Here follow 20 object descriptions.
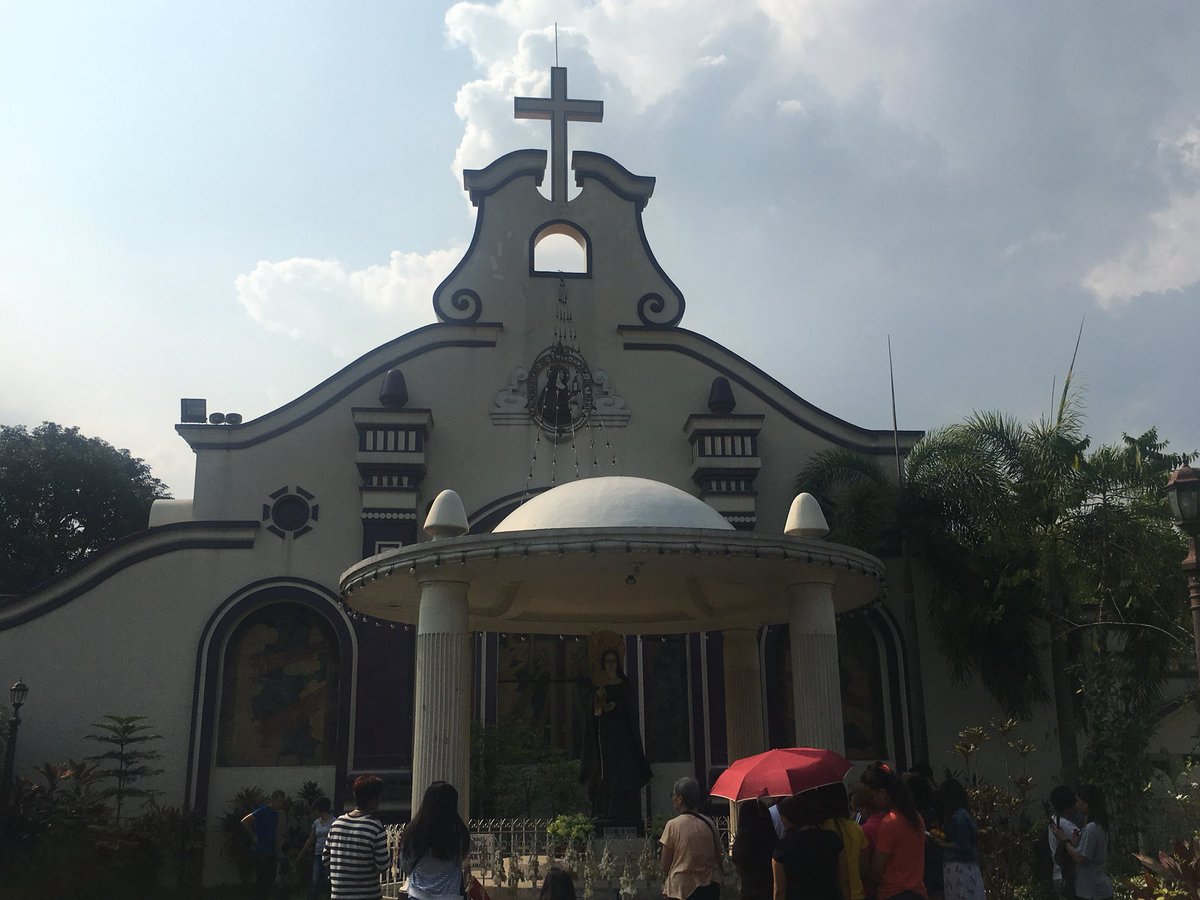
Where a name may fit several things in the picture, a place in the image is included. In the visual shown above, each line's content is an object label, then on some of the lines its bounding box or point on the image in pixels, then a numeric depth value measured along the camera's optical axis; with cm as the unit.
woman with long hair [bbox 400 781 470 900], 637
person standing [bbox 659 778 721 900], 709
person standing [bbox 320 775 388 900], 679
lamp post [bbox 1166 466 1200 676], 936
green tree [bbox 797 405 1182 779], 1731
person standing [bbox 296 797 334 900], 1187
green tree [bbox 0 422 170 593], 3462
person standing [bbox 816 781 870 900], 640
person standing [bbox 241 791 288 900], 1423
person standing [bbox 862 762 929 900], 676
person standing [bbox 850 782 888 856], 691
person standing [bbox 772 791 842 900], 616
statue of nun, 1227
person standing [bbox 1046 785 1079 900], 862
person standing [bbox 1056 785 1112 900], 858
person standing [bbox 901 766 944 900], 773
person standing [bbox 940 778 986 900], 812
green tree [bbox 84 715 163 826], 1744
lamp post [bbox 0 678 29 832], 1644
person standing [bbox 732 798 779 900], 713
